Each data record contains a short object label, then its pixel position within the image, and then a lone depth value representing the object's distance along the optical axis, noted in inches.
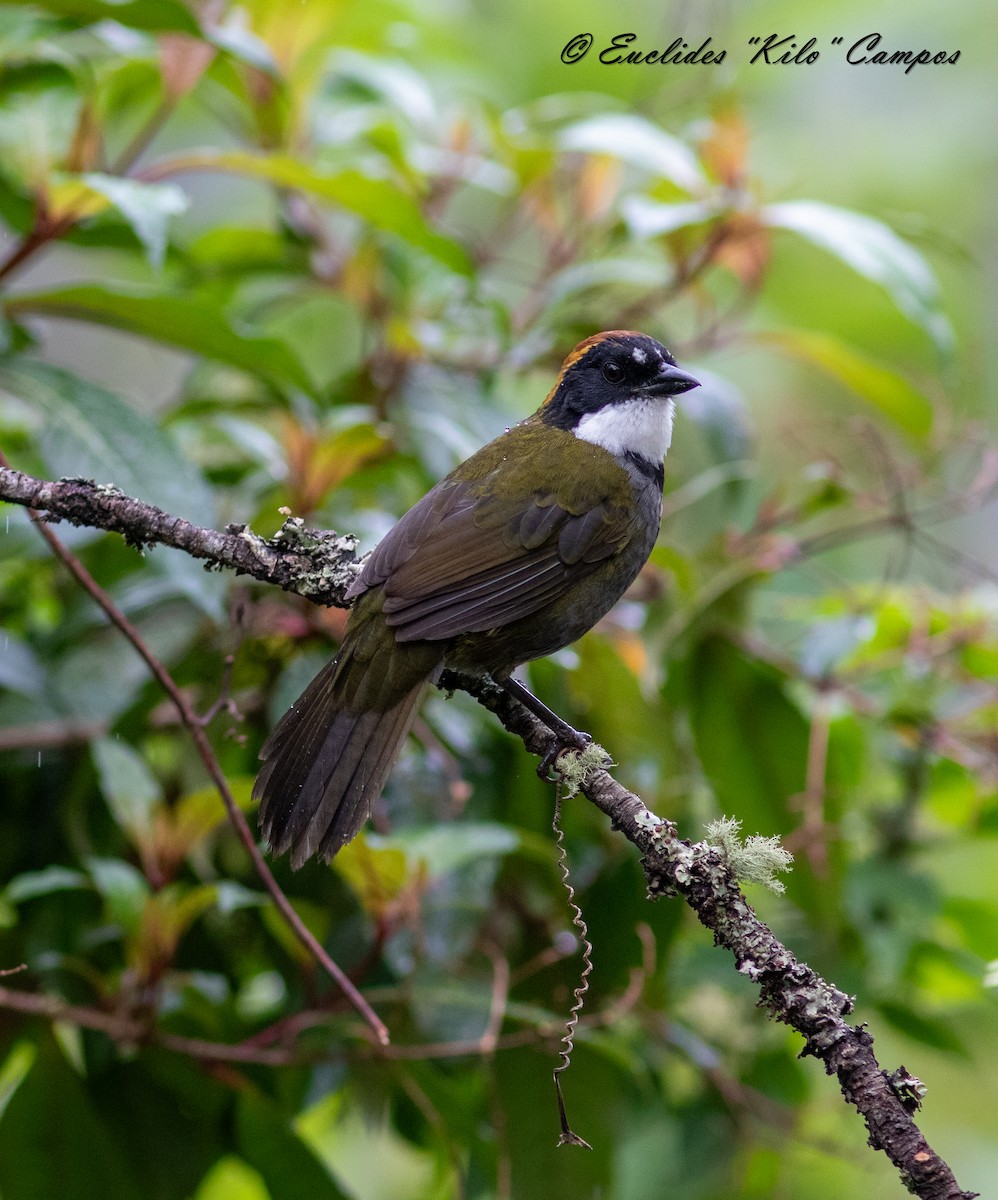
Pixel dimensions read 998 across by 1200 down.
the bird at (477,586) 206.1
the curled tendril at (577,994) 145.9
